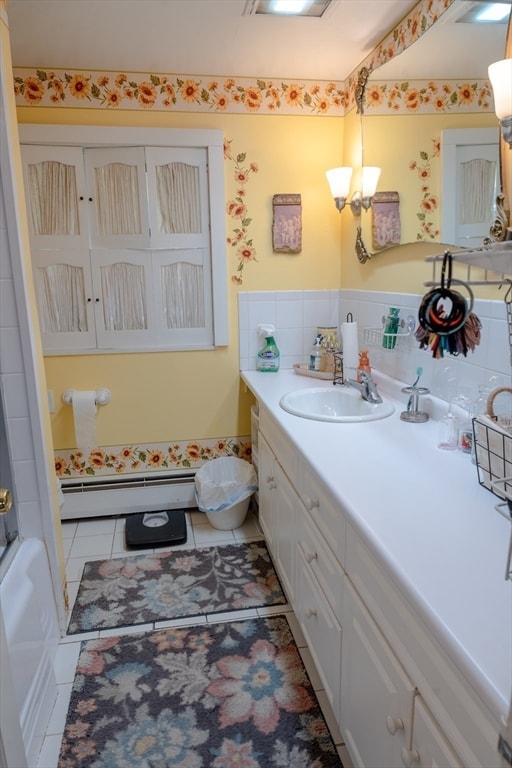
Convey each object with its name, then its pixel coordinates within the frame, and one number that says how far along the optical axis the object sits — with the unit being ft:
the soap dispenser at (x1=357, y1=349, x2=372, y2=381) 7.03
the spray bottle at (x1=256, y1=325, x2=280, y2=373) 8.64
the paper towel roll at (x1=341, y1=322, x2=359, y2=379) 7.72
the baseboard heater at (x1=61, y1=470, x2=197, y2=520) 8.95
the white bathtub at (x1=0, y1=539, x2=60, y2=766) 4.48
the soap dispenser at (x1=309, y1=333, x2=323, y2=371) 8.14
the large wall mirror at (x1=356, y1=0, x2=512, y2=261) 4.75
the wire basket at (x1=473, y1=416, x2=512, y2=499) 3.64
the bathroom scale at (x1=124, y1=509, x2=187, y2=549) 8.11
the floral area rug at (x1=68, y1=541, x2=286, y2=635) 6.59
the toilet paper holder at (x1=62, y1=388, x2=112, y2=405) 8.45
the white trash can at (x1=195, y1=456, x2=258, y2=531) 8.34
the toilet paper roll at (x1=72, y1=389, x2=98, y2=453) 8.39
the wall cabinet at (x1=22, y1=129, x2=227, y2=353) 7.98
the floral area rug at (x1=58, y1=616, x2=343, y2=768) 4.67
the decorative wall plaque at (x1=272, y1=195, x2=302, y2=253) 8.45
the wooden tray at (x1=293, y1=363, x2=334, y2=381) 7.88
